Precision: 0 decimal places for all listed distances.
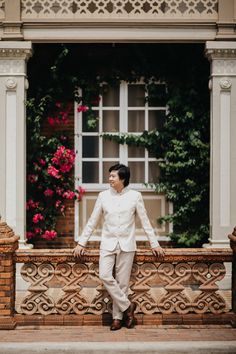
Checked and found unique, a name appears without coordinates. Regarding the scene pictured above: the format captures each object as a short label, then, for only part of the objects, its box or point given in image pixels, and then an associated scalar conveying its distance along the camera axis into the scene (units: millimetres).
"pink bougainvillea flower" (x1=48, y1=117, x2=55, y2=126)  12695
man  8141
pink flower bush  12438
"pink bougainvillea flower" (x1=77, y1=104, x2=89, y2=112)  12750
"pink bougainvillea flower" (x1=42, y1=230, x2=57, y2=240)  12508
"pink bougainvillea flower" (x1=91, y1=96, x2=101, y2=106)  12852
